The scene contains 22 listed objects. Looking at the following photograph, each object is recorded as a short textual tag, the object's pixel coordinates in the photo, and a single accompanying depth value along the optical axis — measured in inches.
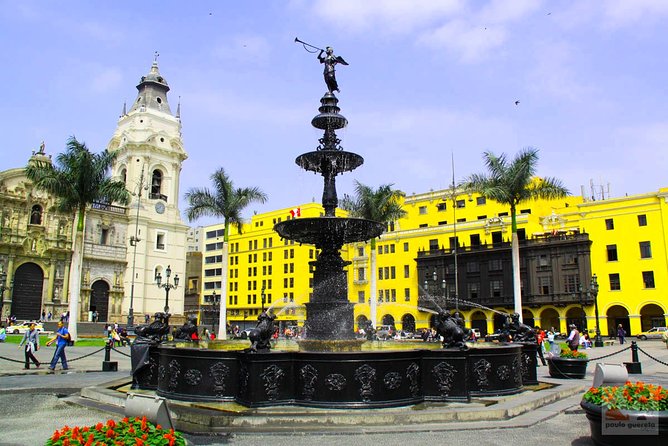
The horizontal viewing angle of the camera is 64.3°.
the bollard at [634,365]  701.3
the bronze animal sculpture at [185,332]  614.5
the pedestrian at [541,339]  778.2
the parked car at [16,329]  1679.0
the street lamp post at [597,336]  1414.9
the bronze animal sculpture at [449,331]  389.7
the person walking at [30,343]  721.0
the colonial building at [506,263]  1989.4
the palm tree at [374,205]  1471.5
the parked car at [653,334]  1801.2
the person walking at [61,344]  687.7
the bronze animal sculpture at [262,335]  365.4
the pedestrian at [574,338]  854.9
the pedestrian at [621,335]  1556.5
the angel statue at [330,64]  586.9
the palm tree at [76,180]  1245.6
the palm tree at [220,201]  1432.1
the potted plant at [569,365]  604.7
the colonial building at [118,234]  2054.6
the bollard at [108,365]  715.4
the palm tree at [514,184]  1164.5
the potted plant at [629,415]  242.4
